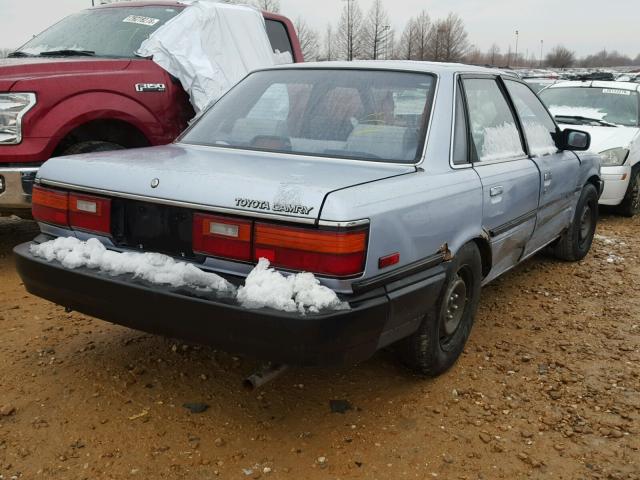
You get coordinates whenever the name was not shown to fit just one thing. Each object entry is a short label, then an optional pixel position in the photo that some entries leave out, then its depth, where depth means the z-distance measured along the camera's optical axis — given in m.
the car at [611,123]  7.24
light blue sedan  2.32
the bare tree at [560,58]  83.06
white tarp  5.28
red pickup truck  4.35
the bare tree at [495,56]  76.39
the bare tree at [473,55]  57.47
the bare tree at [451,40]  43.44
